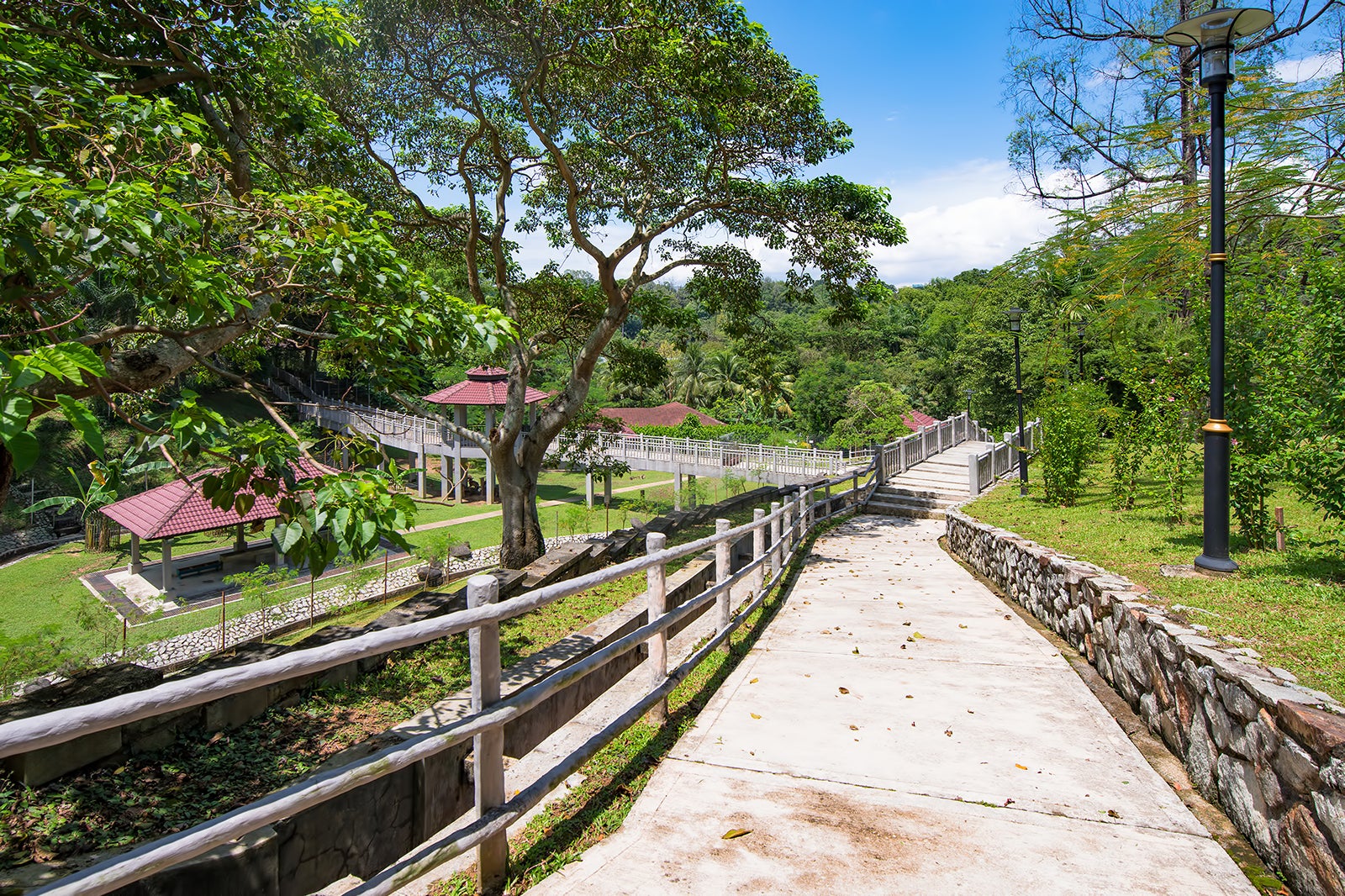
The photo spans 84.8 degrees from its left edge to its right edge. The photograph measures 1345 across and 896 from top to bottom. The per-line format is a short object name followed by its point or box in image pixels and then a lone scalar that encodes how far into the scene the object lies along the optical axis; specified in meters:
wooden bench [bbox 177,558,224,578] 22.34
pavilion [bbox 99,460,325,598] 18.88
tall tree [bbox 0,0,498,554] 3.54
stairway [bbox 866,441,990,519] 19.56
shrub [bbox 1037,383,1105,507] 13.12
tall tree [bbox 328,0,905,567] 10.32
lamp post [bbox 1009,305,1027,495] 18.72
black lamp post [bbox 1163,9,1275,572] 6.02
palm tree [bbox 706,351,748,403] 53.66
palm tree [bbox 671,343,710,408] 55.22
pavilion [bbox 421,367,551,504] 30.14
